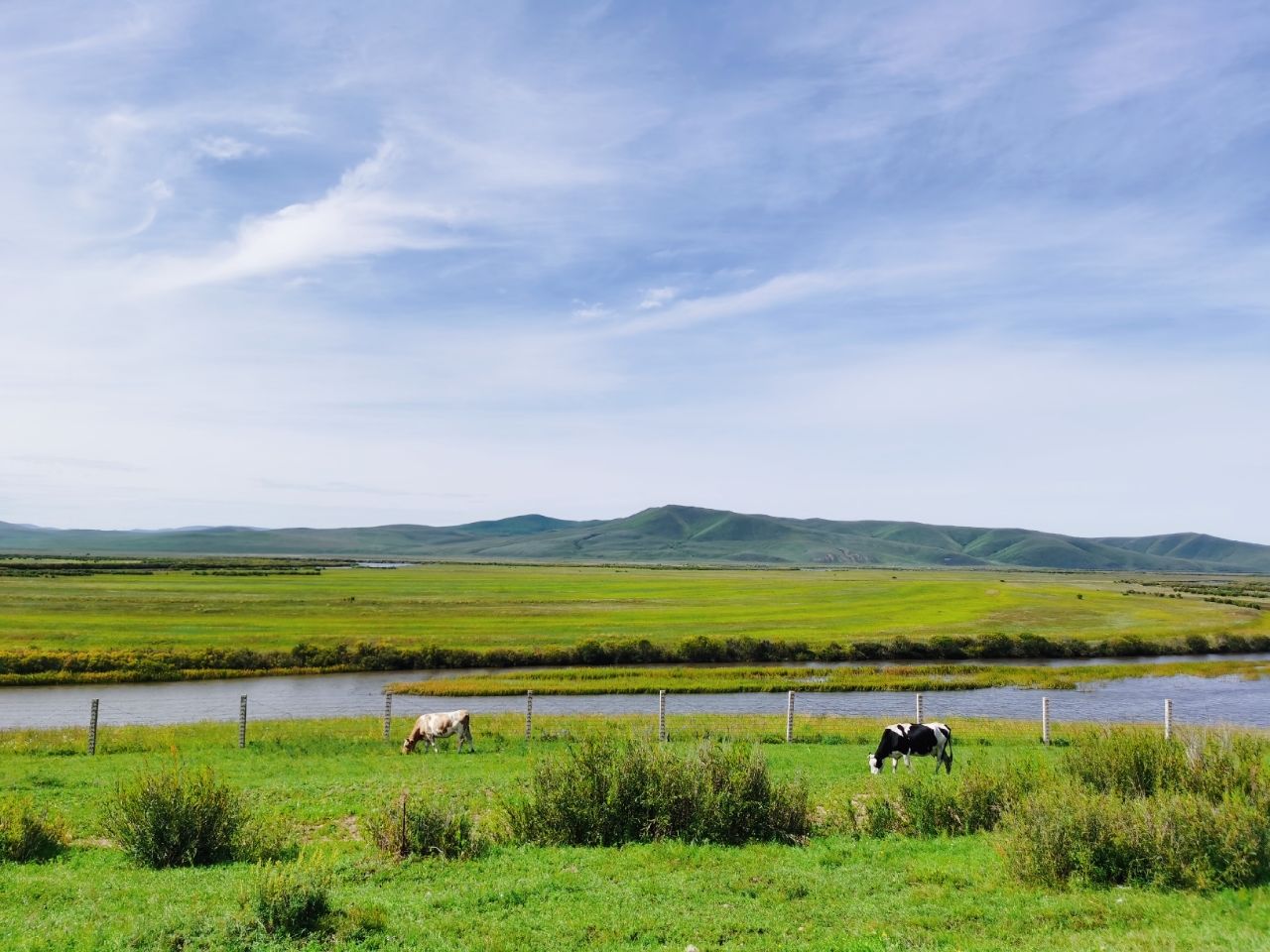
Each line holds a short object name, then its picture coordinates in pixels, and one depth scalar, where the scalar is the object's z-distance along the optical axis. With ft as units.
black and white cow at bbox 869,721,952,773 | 74.08
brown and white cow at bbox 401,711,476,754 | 93.35
